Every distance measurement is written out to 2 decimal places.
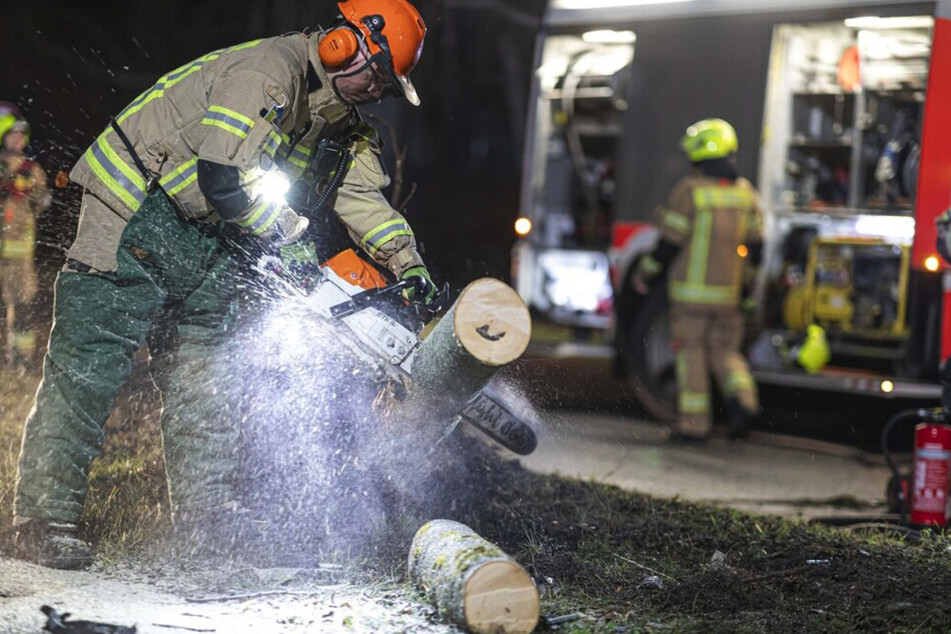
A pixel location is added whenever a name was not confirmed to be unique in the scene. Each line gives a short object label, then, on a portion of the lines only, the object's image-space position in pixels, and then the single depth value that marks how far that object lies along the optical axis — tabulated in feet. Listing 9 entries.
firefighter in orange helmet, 25.53
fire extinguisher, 34.55
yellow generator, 53.31
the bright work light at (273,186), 25.55
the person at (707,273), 49.32
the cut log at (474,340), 24.52
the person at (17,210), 50.93
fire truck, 52.70
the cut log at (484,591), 22.67
